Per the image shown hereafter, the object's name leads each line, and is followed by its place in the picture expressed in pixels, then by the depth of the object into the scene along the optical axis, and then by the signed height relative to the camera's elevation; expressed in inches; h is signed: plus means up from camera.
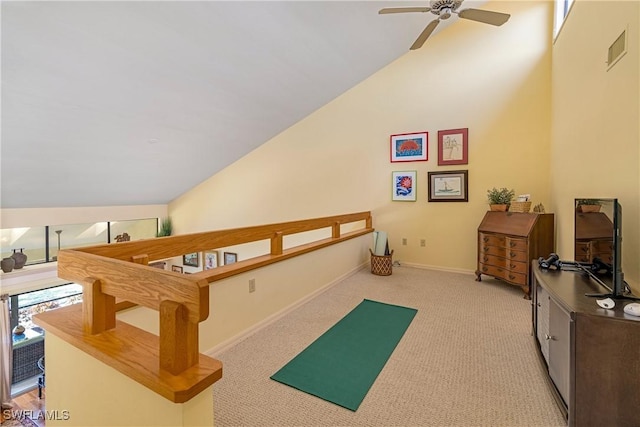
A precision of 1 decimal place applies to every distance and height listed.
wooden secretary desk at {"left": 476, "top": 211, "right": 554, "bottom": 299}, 127.6 -14.8
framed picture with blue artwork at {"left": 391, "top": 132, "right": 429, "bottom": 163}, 176.9 +40.0
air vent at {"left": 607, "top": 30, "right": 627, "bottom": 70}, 70.7 +41.2
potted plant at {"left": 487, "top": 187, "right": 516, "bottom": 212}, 145.9 +5.8
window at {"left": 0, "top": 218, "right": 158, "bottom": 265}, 208.1 -20.7
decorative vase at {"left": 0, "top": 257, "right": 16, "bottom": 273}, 199.8 -37.1
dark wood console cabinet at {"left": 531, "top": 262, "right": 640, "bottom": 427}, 51.0 -27.8
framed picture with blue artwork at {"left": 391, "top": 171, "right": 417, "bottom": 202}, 180.5 +16.0
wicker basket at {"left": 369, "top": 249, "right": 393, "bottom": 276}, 164.1 -30.1
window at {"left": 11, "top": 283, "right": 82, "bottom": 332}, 219.9 -72.1
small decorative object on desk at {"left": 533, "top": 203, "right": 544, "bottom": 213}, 139.6 +1.2
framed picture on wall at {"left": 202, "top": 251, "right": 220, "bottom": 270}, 266.2 -44.4
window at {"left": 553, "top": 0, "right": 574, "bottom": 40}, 124.0 +90.1
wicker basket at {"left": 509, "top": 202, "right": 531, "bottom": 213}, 138.6 +2.1
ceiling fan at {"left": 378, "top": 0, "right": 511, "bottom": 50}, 101.1 +71.7
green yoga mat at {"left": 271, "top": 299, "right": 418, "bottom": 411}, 70.4 -42.2
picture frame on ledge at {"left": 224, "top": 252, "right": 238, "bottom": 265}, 257.6 -41.2
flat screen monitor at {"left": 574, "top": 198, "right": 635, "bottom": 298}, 59.4 -7.1
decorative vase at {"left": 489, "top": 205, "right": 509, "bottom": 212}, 145.3 +1.7
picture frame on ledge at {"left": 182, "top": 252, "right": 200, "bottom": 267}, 286.2 -49.4
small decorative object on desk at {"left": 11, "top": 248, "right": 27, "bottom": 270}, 207.9 -34.6
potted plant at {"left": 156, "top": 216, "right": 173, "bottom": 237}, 290.9 -16.3
